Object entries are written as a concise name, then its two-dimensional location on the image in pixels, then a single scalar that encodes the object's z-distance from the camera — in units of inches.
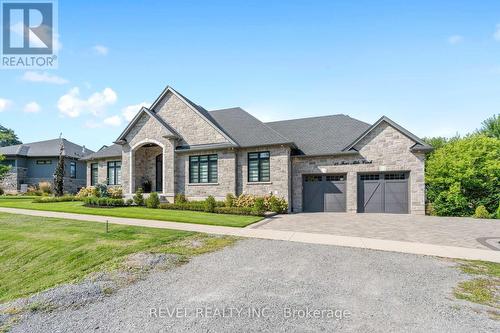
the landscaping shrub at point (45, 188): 1318.9
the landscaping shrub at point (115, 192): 908.7
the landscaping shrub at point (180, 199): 830.0
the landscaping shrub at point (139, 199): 861.2
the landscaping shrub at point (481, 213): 712.4
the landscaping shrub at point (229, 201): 767.5
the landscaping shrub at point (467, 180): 747.4
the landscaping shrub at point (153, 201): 810.2
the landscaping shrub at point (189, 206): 756.6
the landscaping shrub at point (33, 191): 1305.4
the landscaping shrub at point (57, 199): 941.8
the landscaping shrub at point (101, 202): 800.9
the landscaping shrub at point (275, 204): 754.8
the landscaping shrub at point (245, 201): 749.9
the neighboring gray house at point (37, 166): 1416.1
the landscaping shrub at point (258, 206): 683.4
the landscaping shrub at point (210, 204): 729.3
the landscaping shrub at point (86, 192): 1025.7
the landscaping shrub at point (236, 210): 686.8
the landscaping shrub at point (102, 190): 885.2
